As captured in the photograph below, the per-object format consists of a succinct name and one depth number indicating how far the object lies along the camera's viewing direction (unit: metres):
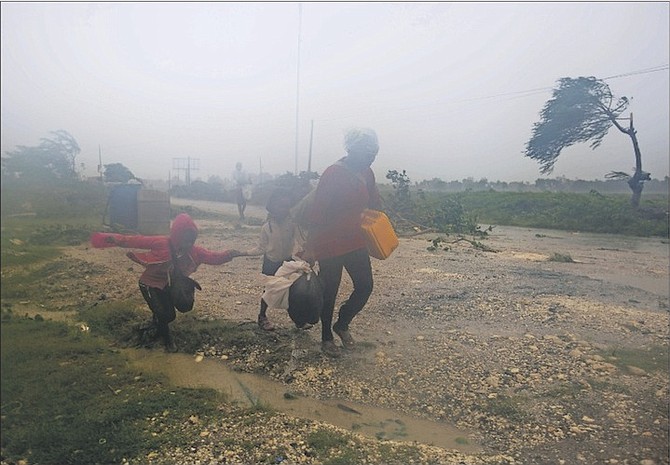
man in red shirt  3.10
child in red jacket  2.75
